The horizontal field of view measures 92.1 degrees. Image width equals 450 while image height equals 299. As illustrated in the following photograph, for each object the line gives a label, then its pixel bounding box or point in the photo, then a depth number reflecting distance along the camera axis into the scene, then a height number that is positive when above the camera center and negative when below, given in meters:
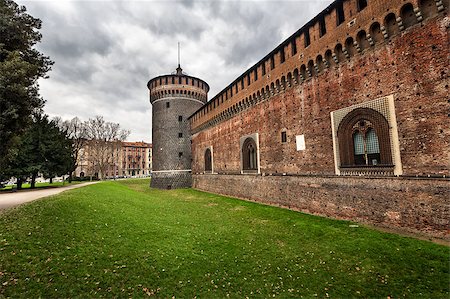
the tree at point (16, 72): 8.43 +4.06
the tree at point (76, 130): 38.91 +7.34
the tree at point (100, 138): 39.88 +5.92
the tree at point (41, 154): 20.73 +1.78
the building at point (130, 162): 58.08 +2.16
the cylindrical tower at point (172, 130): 29.74 +5.24
